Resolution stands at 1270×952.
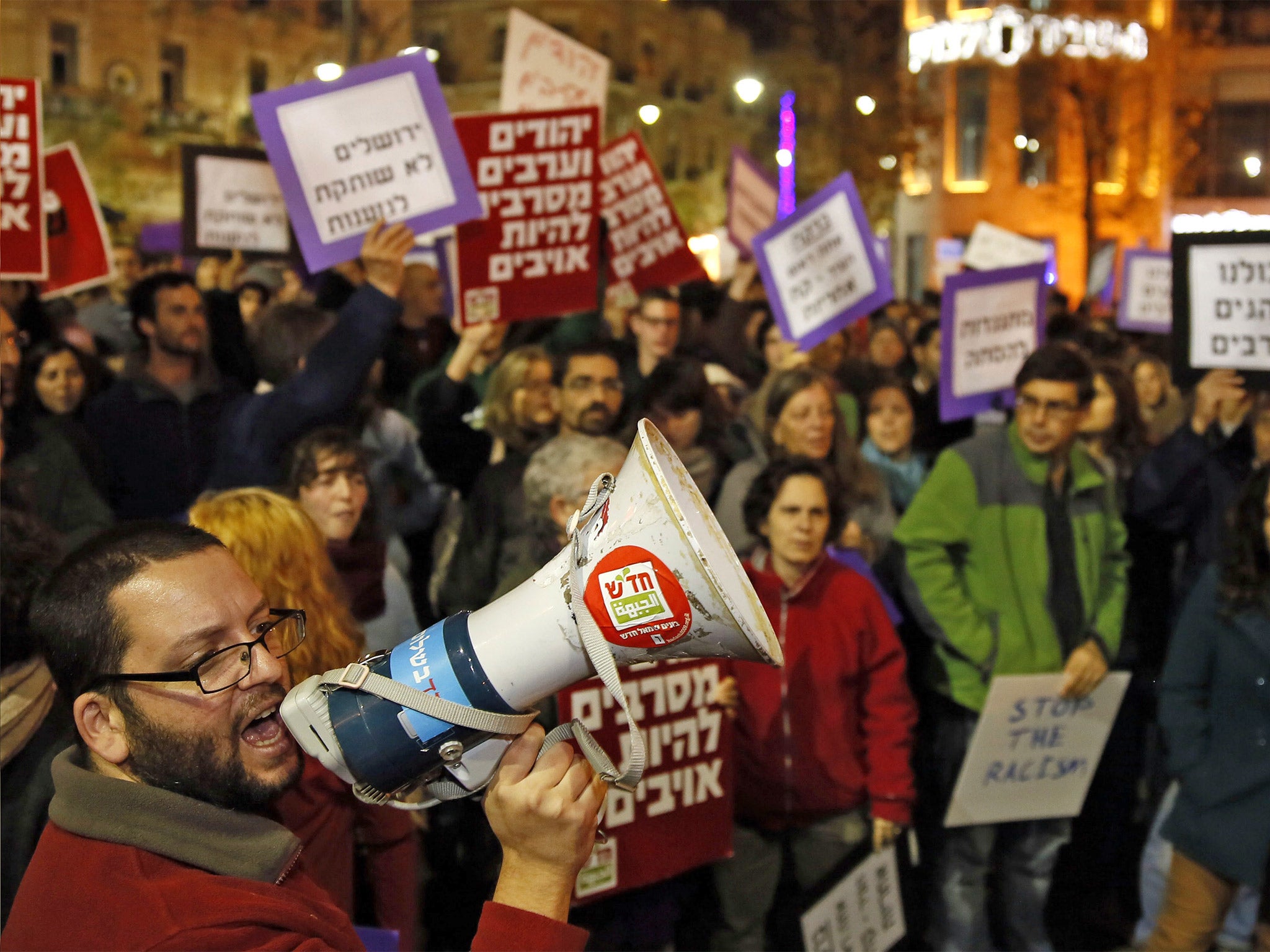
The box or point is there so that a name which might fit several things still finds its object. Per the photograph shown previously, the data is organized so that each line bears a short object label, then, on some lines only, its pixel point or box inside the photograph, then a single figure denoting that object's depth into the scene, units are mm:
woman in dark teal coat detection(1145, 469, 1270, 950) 3512
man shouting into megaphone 1605
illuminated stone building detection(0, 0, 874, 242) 26906
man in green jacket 4215
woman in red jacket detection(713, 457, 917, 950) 3674
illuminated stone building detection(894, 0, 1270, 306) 29266
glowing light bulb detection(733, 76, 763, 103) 26938
